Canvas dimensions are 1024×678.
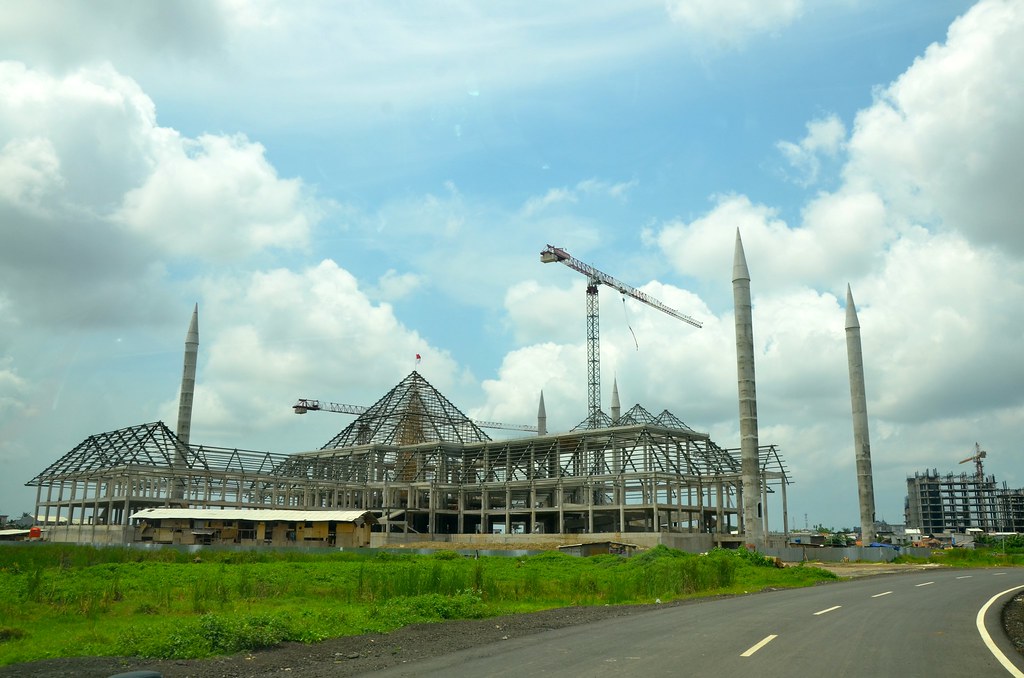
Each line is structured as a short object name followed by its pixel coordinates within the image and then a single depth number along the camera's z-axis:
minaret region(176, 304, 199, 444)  108.75
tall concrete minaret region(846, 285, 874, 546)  93.25
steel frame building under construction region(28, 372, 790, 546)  84.81
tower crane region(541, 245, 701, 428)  150.62
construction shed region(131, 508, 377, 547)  68.50
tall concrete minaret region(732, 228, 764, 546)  81.19
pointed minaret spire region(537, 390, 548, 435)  150.38
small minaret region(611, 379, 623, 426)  151.25
